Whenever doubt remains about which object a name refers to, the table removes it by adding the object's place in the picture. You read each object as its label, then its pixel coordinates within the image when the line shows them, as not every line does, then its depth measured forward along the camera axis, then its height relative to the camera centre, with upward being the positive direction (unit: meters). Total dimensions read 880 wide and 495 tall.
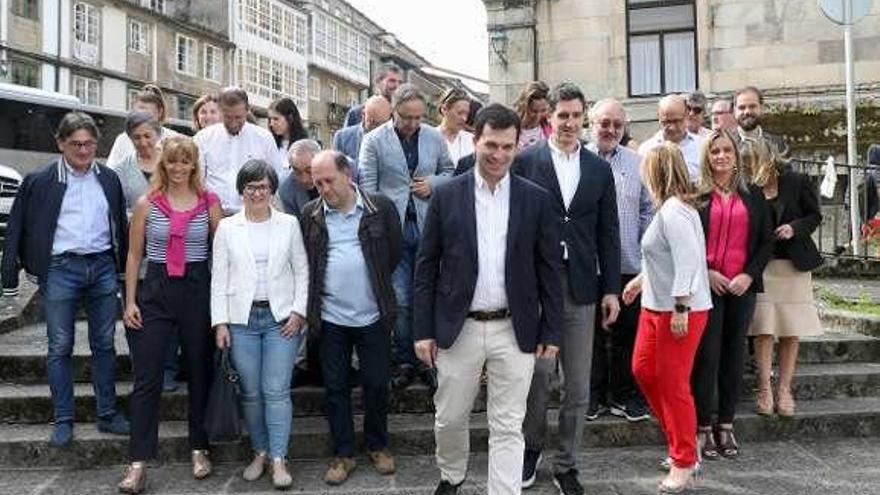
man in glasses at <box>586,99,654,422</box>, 4.88 -0.01
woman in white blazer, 4.49 -0.25
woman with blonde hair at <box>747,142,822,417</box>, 5.11 -0.12
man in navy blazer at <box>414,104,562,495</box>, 3.73 -0.15
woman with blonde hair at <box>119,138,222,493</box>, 4.54 -0.16
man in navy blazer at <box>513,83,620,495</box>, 4.27 +0.03
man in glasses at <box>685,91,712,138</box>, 6.07 +1.14
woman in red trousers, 4.25 -0.26
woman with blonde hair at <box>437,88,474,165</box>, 5.88 +1.05
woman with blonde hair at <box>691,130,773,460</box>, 4.67 -0.05
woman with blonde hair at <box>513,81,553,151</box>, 5.88 +1.13
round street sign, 9.00 +2.87
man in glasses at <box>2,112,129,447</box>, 4.83 +0.06
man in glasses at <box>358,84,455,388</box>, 5.26 +0.63
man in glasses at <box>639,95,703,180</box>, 5.50 +0.91
